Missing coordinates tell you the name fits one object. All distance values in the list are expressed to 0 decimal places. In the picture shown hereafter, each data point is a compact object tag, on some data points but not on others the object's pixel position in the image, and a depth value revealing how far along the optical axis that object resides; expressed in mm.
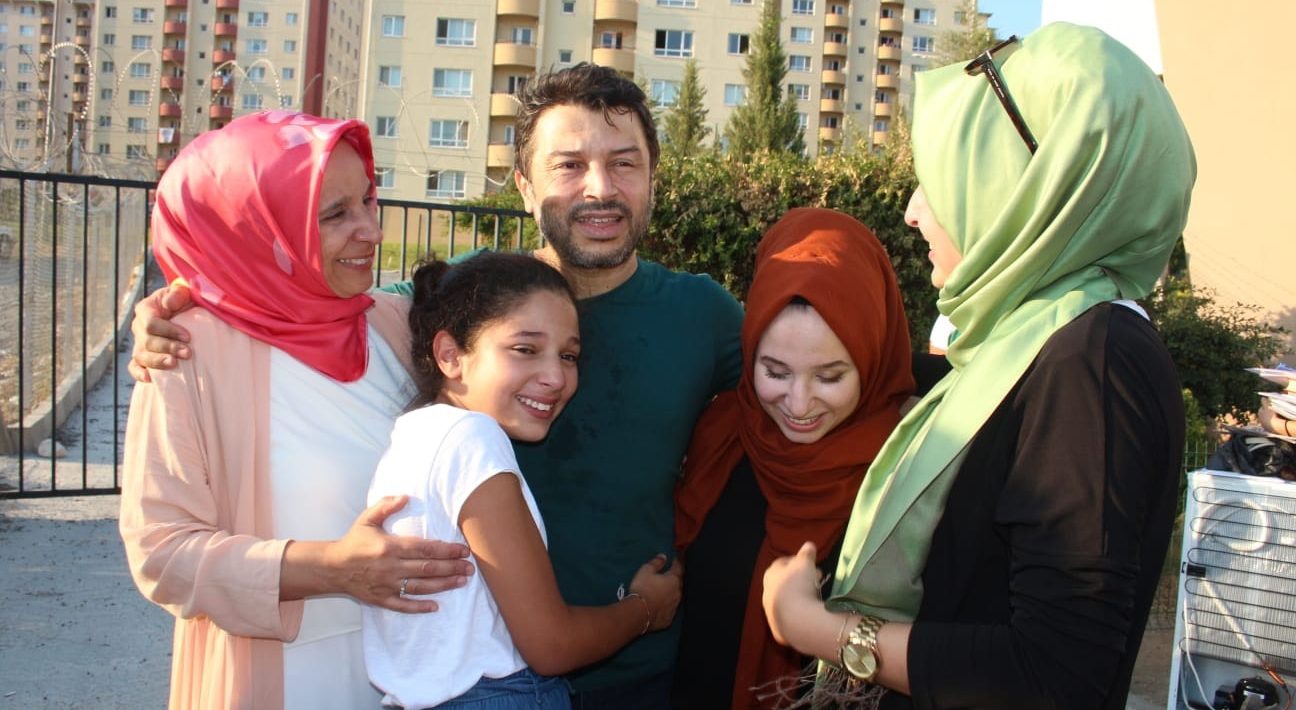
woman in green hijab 1433
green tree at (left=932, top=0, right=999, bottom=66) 28047
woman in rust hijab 2223
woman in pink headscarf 1881
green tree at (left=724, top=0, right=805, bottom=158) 37375
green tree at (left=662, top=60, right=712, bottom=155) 34844
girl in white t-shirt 1805
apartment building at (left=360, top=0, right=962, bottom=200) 43344
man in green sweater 2424
